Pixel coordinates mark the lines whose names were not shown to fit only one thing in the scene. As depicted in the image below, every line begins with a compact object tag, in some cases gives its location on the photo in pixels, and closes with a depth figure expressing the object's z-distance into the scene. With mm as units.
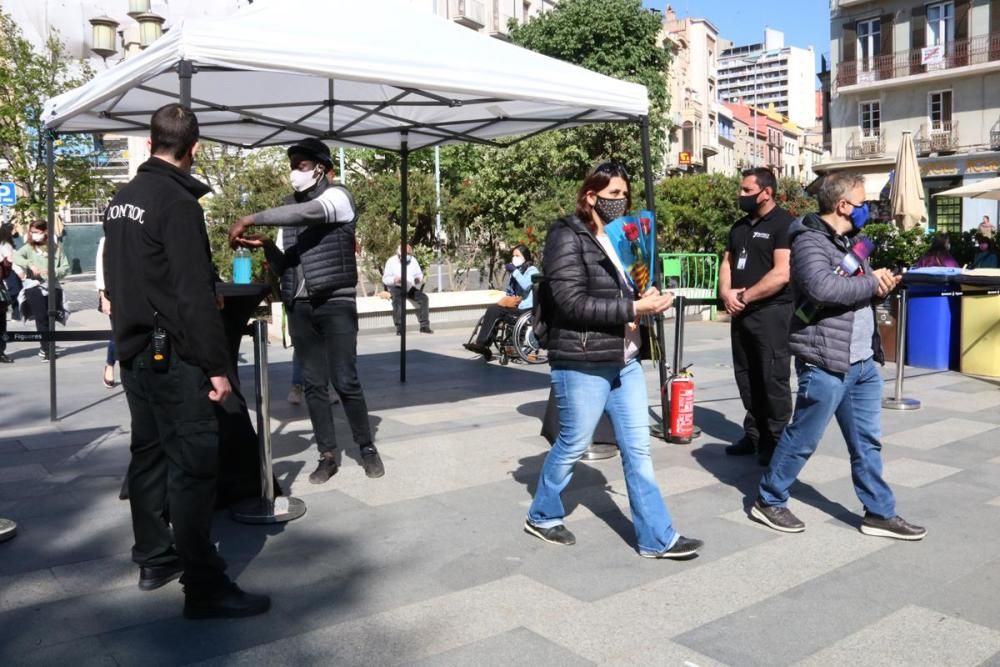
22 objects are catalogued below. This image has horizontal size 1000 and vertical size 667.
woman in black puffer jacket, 4176
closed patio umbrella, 13688
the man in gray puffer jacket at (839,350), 4465
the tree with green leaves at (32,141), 18203
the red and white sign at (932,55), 40281
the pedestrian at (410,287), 14398
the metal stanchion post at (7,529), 4629
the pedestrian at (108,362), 8742
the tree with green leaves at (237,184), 20297
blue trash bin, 10711
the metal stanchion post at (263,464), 4895
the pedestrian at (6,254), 10891
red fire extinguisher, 6719
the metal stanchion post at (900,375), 8203
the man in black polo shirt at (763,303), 5977
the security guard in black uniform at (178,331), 3490
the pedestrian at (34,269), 12297
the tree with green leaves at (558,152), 20547
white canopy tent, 5324
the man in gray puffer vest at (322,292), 5578
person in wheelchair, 11297
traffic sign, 15250
